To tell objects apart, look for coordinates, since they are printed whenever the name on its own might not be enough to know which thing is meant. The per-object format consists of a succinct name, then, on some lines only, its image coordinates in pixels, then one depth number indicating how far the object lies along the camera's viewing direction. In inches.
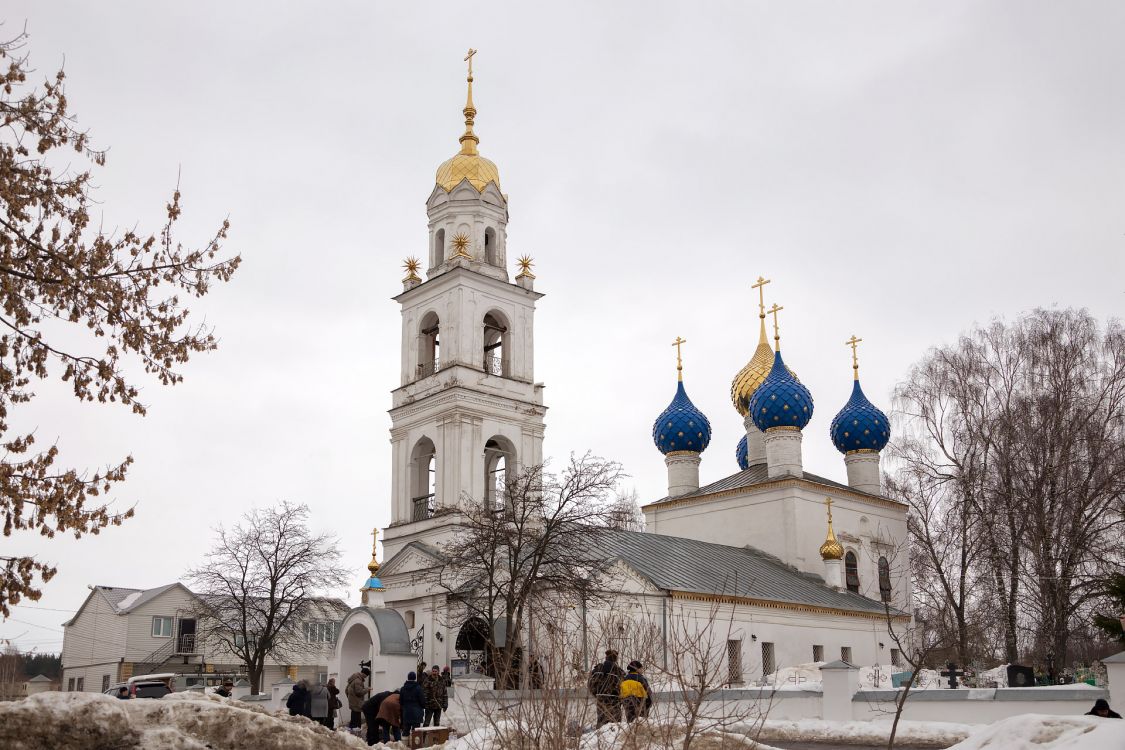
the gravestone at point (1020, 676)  786.8
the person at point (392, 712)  651.5
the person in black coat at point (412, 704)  631.8
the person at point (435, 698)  726.9
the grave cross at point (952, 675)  785.6
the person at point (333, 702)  777.2
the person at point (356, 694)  779.4
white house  1889.8
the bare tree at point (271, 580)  1473.9
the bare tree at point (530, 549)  941.8
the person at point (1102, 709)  448.1
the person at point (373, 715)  663.1
